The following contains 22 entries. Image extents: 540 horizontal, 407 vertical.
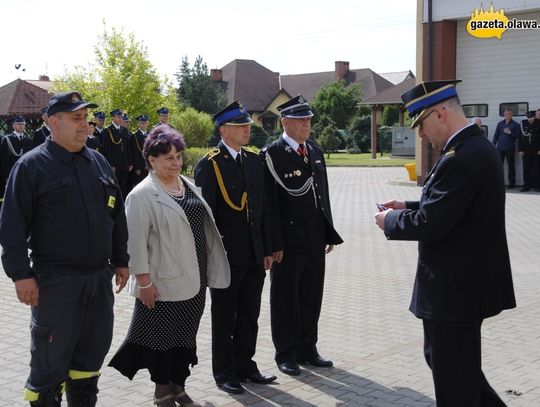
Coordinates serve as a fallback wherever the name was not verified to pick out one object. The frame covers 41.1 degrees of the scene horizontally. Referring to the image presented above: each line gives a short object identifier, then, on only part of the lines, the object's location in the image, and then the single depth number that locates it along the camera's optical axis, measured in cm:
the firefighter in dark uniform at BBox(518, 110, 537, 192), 1950
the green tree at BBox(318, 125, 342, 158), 4762
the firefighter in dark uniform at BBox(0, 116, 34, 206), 1560
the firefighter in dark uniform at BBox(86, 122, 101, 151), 1692
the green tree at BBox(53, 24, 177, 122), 3631
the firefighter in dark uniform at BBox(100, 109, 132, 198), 1778
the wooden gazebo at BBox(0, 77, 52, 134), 4150
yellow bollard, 2256
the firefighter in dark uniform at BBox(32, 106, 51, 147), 1647
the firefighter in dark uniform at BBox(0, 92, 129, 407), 406
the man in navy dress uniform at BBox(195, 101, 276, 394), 537
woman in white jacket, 477
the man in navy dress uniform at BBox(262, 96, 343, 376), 583
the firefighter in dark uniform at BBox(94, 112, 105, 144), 1811
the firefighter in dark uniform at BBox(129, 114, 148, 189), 1823
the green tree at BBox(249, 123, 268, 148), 5459
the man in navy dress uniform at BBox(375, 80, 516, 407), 371
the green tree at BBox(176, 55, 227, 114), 5472
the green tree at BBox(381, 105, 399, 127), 5786
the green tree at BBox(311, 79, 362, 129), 5981
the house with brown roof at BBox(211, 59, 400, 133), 7112
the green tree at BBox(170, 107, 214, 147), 3552
